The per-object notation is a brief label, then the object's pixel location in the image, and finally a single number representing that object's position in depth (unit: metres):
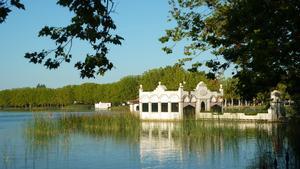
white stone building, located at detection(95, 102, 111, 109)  98.28
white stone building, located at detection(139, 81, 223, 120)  50.22
